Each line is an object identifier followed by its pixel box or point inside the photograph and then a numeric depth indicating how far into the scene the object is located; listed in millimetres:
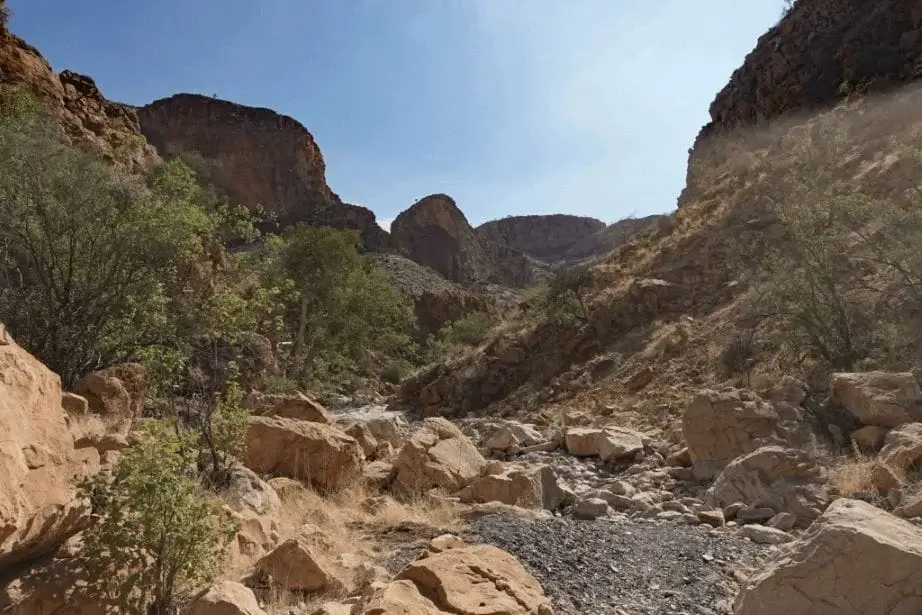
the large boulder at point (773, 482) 6066
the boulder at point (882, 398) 6758
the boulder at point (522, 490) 6660
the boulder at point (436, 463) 7387
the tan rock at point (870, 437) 6672
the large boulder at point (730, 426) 7531
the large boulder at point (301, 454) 7391
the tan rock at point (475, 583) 3354
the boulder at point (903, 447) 5633
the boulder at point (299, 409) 9422
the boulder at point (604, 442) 8930
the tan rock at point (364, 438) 9109
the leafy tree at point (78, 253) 8617
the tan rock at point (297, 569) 4004
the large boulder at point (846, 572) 3090
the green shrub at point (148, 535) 3469
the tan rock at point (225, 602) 3129
